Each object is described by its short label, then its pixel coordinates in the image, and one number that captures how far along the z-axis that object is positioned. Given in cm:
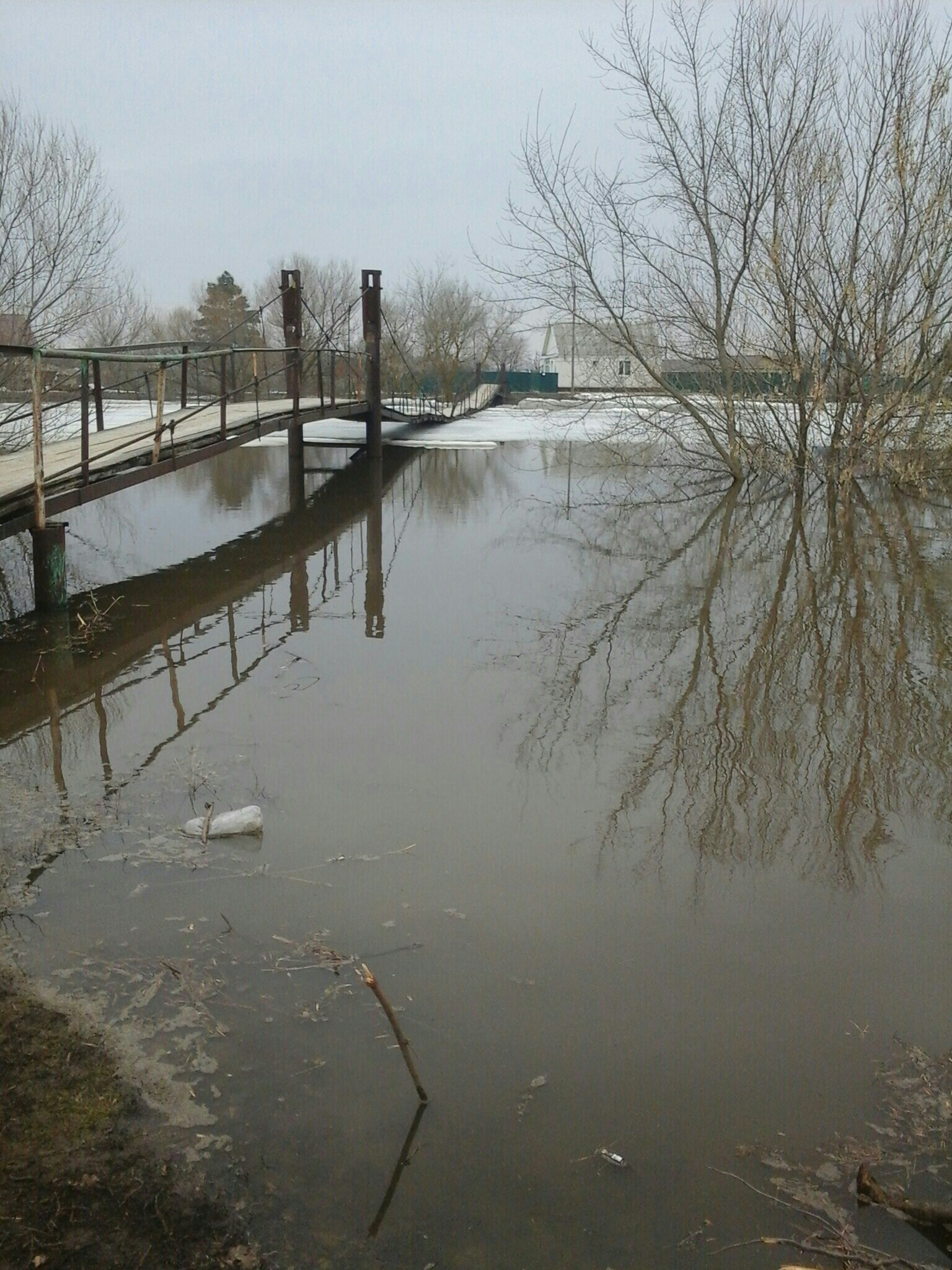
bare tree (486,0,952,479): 1288
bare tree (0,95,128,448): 1120
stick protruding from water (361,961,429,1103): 240
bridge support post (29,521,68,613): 692
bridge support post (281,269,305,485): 1397
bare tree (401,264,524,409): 3022
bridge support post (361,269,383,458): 1766
